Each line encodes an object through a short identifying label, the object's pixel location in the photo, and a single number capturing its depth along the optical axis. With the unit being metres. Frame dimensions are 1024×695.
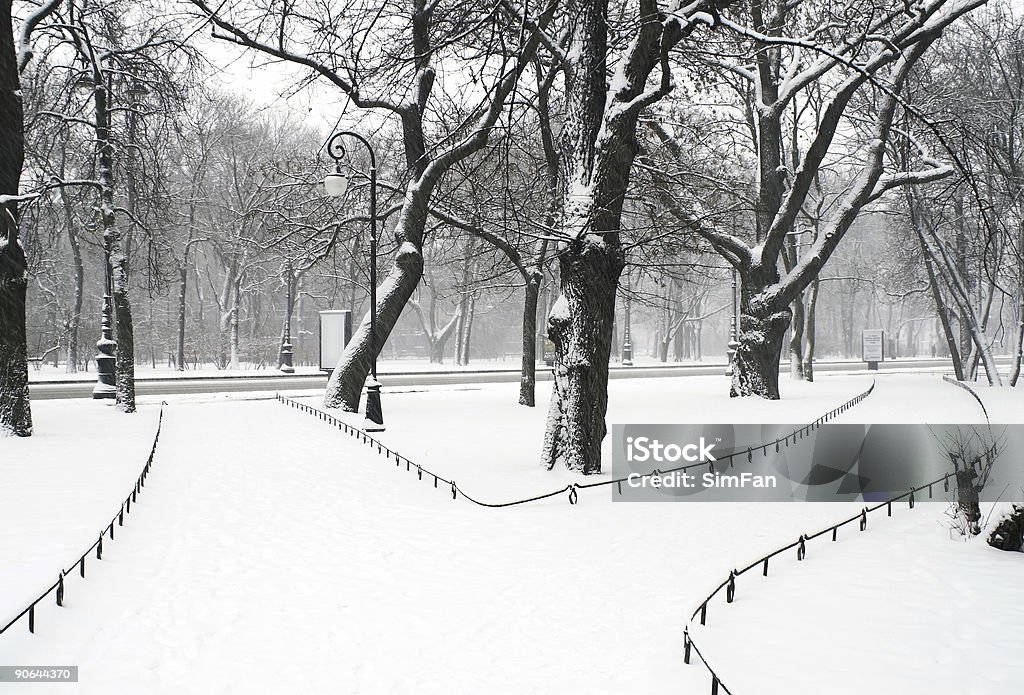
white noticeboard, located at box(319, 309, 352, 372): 22.83
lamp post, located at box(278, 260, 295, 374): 38.34
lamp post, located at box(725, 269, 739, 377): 37.14
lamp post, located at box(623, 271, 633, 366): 53.69
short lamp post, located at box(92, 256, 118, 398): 23.12
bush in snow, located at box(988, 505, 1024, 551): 7.87
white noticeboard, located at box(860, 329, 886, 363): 44.00
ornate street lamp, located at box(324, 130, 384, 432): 16.55
